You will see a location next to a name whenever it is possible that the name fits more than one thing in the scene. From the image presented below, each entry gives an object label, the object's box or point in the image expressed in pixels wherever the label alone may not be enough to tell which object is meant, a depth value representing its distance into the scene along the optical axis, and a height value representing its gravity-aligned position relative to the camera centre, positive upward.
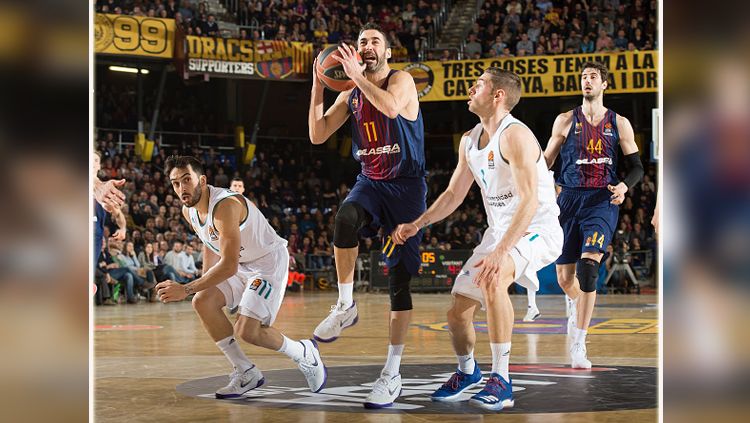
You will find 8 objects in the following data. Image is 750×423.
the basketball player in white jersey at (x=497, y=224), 4.71 -0.16
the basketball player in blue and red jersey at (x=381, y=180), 5.38 +0.11
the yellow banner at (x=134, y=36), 18.14 +3.52
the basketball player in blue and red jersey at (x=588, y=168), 7.03 +0.24
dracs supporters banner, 19.38 +3.22
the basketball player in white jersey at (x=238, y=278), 5.18 -0.51
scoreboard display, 17.86 -1.55
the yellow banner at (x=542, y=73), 19.09 +2.83
